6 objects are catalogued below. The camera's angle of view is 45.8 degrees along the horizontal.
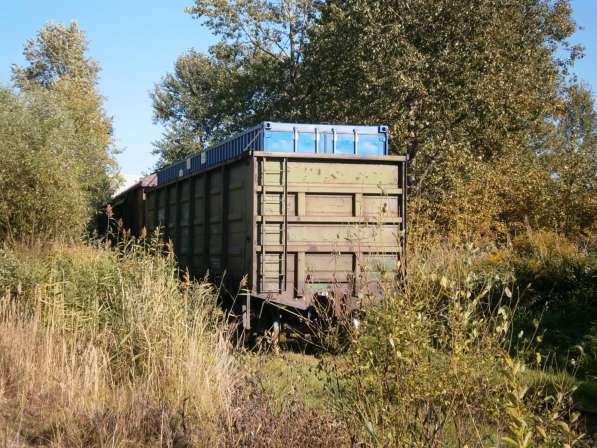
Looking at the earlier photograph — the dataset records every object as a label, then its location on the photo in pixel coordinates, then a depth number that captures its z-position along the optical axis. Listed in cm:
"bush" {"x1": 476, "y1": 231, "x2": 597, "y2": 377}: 1058
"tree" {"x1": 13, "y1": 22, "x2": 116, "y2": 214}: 2648
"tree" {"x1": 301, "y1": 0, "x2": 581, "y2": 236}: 2052
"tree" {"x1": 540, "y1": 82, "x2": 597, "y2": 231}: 1867
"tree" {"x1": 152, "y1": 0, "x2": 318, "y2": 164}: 3036
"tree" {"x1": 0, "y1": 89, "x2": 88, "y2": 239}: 1758
